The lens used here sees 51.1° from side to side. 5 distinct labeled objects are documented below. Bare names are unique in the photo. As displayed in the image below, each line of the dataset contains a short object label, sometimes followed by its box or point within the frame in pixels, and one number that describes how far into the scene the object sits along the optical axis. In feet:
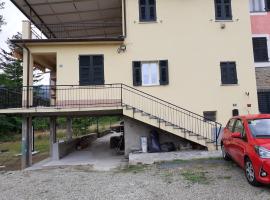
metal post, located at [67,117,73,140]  67.01
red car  21.83
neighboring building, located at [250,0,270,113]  51.42
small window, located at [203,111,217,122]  48.43
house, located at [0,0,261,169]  47.29
